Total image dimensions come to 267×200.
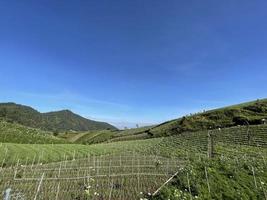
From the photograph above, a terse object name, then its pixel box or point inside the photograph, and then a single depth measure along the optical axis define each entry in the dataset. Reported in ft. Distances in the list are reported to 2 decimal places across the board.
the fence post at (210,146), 63.65
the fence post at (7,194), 11.57
